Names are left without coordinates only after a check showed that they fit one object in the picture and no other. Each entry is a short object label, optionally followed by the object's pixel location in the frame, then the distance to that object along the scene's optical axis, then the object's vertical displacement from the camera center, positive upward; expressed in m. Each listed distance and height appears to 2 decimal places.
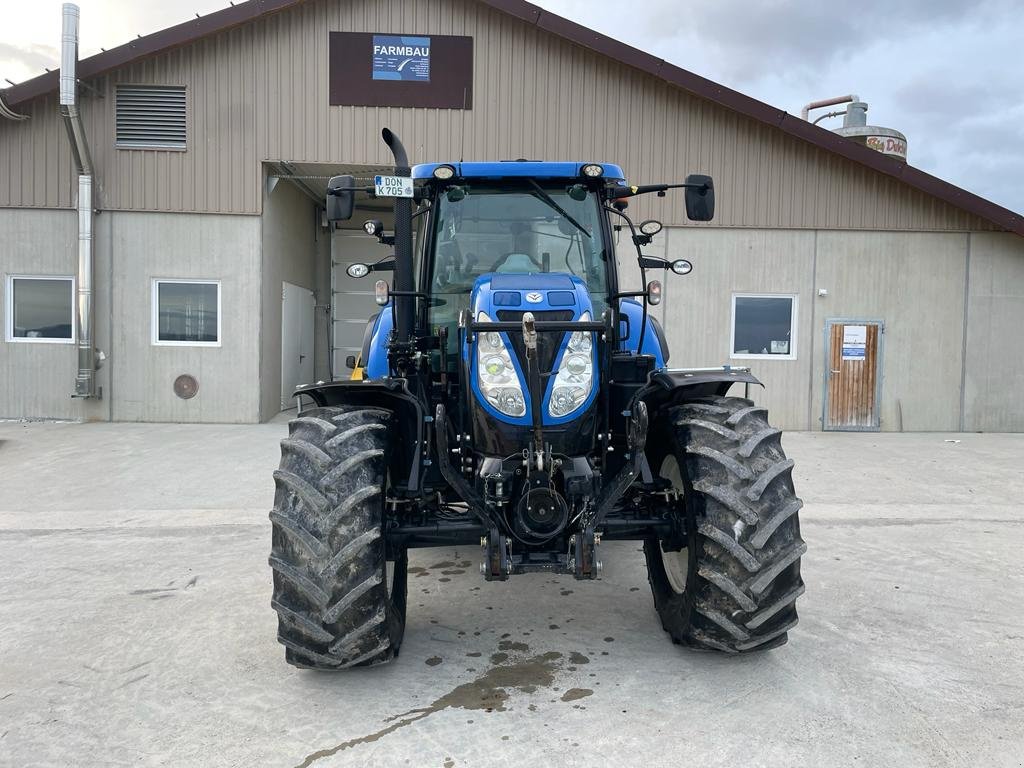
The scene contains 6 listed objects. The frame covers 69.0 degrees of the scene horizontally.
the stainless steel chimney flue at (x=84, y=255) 10.85 +1.25
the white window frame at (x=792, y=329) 11.92 +0.39
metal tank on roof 14.77 +4.44
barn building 11.28 +2.18
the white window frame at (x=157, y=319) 11.43 +0.35
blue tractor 3.06 -0.54
